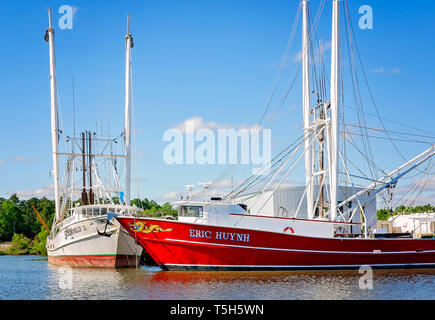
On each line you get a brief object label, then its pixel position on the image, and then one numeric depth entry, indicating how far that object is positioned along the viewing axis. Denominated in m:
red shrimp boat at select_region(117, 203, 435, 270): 30.17
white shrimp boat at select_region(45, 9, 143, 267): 38.25
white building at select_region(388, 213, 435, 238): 41.28
